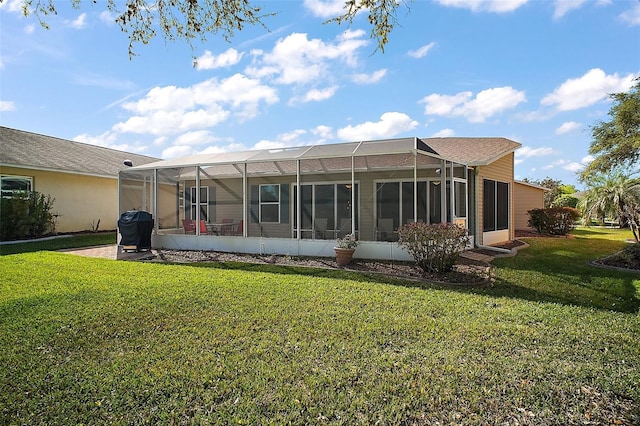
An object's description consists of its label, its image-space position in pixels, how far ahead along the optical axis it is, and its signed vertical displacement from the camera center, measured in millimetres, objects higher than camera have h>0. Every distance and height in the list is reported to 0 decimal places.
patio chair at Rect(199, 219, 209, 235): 12742 -418
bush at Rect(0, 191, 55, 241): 13766 +12
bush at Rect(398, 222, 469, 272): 7980 -626
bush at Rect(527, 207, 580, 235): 17578 -209
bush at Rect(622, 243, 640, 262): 9359 -966
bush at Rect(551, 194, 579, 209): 30281 +1227
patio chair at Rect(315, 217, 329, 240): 11305 -348
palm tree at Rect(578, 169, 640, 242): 12977 +704
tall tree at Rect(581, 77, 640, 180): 15055 +3492
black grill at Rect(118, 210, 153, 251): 11602 -453
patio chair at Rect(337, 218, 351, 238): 11125 -358
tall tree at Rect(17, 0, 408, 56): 4938 +2847
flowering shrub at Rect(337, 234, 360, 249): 9742 -708
